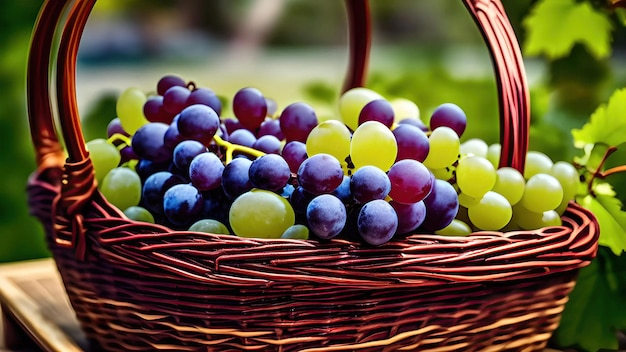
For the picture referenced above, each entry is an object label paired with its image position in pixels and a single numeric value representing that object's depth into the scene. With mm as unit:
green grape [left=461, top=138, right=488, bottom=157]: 845
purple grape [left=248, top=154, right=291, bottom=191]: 732
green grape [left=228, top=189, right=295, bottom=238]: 729
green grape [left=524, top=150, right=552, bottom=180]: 830
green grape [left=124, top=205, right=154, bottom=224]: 780
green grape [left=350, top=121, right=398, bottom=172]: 742
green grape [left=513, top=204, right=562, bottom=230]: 788
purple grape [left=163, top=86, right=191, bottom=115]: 832
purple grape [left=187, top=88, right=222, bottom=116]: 829
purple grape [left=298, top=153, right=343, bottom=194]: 719
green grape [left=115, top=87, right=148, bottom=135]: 858
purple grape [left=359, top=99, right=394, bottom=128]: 799
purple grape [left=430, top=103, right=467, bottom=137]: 829
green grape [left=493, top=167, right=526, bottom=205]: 776
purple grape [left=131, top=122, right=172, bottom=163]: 799
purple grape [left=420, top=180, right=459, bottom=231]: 743
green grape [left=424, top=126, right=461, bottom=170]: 774
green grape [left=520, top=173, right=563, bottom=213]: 774
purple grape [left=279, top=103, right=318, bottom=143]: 810
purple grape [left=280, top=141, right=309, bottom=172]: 775
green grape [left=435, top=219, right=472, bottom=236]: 765
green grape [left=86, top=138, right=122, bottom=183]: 823
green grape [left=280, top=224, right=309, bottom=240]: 730
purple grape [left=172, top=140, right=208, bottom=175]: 773
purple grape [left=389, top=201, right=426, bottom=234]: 728
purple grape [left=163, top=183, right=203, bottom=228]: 749
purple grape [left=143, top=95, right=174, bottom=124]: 845
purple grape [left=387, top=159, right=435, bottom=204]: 722
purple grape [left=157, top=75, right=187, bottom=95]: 869
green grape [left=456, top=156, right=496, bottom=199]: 762
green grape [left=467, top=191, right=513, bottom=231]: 766
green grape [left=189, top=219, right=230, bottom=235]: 748
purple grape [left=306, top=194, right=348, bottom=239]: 706
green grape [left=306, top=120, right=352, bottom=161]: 752
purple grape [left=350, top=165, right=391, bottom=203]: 716
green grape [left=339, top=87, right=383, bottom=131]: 836
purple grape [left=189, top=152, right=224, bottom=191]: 751
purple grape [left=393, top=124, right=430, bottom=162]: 763
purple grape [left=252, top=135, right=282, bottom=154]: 804
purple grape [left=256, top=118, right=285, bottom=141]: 843
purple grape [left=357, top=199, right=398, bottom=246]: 706
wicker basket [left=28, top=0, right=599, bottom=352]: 711
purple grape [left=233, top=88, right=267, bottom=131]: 844
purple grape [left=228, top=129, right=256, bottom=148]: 812
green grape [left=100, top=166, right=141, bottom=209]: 796
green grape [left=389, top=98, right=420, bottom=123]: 885
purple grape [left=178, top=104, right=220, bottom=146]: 774
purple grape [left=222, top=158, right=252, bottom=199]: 747
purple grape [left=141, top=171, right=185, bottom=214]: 778
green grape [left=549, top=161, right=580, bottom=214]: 809
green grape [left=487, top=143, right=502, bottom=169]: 854
